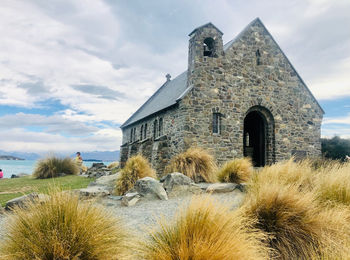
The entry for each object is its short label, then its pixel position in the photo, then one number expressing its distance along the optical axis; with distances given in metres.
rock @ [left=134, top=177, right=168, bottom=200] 6.78
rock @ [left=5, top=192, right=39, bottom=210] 5.61
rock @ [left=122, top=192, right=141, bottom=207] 6.27
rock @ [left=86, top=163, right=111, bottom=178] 14.86
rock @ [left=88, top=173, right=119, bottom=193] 9.28
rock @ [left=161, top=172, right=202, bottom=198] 7.19
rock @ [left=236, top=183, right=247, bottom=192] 7.29
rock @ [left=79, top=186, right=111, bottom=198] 6.60
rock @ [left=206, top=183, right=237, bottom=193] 7.28
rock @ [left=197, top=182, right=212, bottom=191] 7.51
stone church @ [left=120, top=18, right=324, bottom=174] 13.32
